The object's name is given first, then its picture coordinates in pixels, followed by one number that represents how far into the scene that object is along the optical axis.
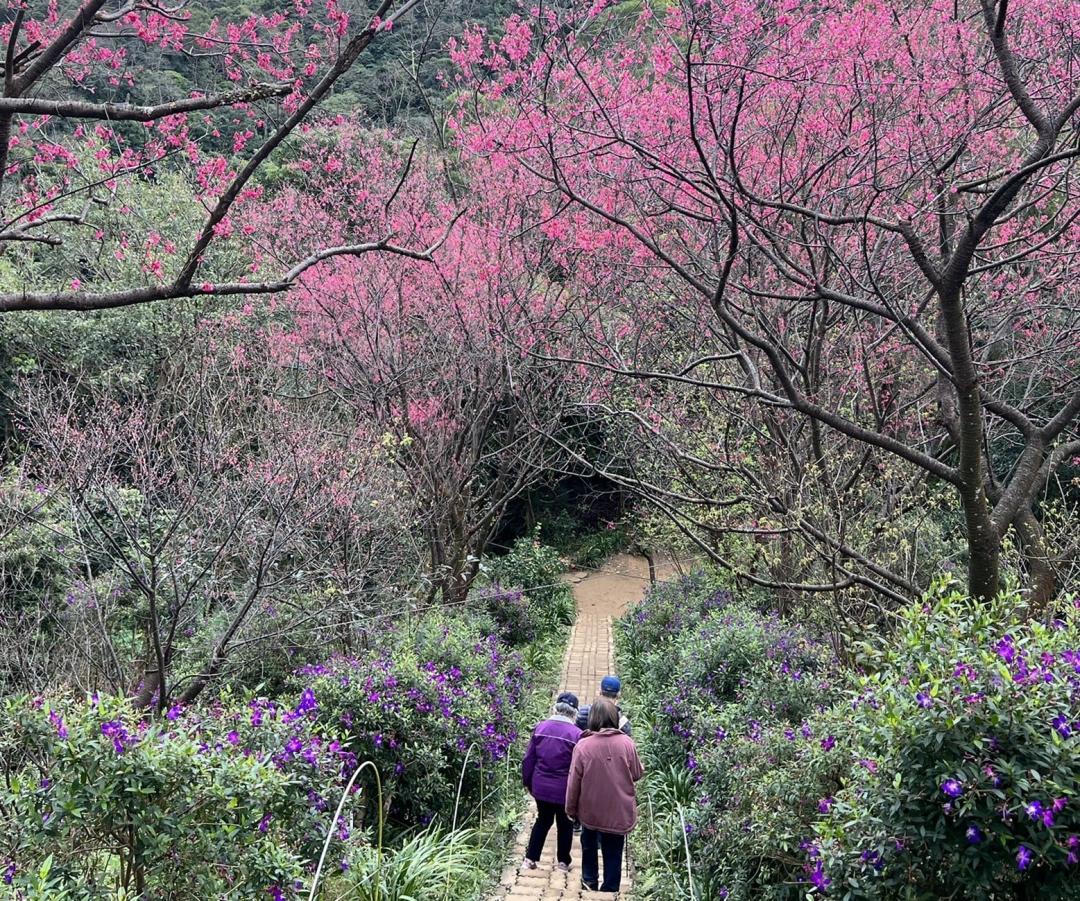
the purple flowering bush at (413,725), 5.90
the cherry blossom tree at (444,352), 10.15
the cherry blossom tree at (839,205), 4.47
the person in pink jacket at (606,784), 5.23
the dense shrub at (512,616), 13.12
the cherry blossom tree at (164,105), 3.50
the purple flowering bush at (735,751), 3.99
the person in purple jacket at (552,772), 5.70
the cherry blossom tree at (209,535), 6.39
